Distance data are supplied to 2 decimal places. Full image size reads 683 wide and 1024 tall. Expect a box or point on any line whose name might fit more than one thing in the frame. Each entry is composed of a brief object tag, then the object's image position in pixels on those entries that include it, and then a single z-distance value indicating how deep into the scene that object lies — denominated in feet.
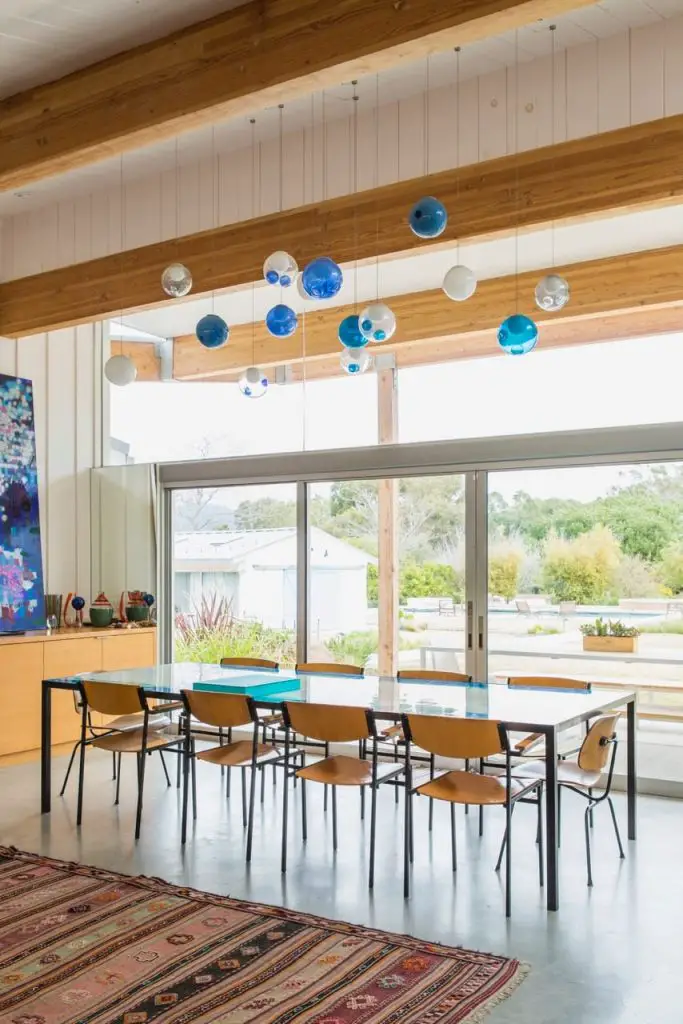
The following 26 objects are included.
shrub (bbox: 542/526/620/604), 22.11
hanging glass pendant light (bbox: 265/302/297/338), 16.80
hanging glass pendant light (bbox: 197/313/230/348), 16.76
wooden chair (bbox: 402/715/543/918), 14.07
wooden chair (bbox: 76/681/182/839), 18.04
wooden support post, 25.70
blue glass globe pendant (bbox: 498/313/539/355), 14.58
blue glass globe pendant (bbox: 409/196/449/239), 13.85
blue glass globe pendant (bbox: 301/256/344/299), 14.96
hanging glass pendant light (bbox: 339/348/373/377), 17.93
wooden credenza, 24.14
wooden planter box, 21.66
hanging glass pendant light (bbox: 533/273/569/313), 14.69
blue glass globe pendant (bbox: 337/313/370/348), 16.31
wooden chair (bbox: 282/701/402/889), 15.39
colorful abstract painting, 25.90
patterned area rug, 10.73
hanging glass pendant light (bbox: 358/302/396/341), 15.53
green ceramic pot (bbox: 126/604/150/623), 27.96
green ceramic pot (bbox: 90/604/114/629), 27.17
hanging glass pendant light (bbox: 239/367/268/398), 17.70
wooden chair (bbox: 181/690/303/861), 16.80
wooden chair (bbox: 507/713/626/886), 15.37
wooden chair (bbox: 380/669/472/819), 18.88
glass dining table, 14.08
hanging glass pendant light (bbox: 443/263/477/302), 14.66
